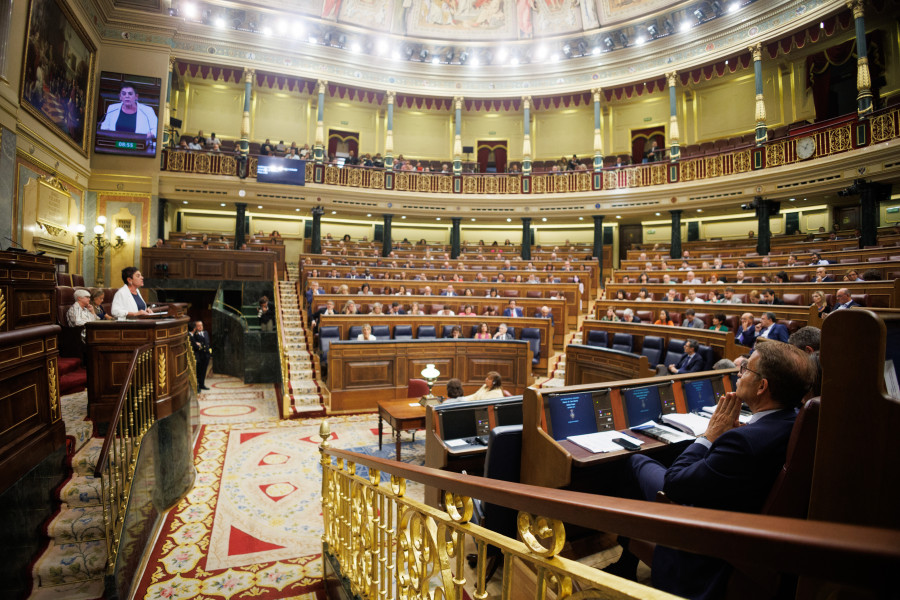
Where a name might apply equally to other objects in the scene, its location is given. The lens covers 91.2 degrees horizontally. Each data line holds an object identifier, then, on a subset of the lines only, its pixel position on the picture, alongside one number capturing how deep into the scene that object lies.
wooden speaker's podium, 3.92
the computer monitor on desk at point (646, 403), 3.38
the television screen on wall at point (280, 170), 13.98
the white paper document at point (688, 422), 2.95
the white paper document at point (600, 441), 2.69
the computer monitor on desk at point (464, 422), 3.70
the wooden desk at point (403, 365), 7.02
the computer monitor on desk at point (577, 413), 2.96
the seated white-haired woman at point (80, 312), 4.74
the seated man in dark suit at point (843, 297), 5.27
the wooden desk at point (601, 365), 6.06
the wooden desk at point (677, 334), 5.52
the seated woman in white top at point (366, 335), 7.45
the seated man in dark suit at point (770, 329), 5.20
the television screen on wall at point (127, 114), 11.61
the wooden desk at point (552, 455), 2.52
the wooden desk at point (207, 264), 11.38
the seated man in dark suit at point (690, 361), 5.44
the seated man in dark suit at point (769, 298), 6.73
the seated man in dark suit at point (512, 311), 9.04
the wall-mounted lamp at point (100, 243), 11.03
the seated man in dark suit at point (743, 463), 1.47
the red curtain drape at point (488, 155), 18.64
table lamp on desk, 5.03
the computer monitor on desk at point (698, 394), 3.72
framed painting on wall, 8.06
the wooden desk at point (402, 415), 4.89
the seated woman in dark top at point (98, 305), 5.50
